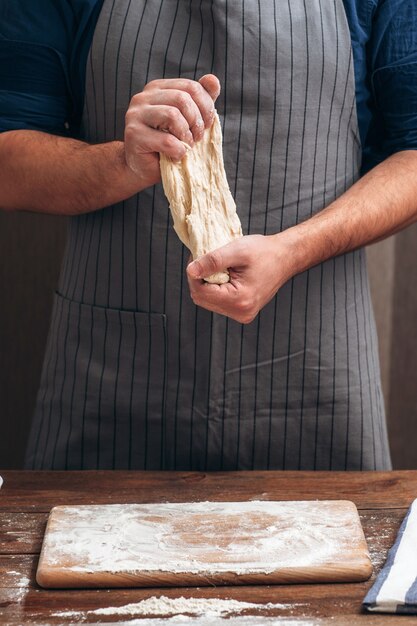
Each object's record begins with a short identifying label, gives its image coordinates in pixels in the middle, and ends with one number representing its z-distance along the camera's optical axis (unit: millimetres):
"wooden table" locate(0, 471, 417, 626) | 1355
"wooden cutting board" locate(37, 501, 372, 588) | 1394
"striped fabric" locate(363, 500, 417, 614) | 1352
